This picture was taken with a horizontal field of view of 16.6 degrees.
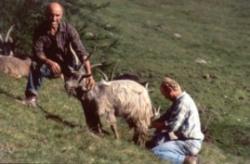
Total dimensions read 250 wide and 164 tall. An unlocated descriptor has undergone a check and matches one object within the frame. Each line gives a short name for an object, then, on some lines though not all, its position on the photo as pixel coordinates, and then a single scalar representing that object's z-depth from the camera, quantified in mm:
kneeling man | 14352
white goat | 15422
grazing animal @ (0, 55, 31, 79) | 22828
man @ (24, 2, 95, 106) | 15422
